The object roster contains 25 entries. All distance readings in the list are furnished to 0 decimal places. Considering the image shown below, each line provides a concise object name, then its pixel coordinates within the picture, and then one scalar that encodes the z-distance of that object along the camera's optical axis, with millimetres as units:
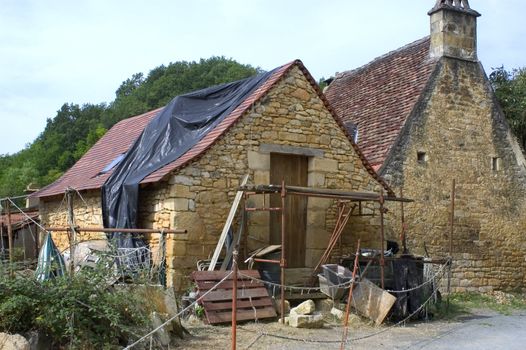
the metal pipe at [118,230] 9758
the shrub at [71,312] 7098
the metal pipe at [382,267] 11039
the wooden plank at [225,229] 10570
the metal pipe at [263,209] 10517
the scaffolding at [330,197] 10156
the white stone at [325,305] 11008
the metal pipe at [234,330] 6567
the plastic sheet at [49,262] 8492
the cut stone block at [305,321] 9617
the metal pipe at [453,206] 14708
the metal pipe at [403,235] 13992
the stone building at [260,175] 10898
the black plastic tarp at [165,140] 11422
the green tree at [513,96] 18734
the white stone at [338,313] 10617
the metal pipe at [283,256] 10022
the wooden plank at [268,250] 11008
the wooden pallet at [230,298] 9672
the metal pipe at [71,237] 8595
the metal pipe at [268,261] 10197
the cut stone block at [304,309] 10109
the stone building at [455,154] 15625
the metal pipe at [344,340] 7918
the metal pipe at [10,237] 9085
